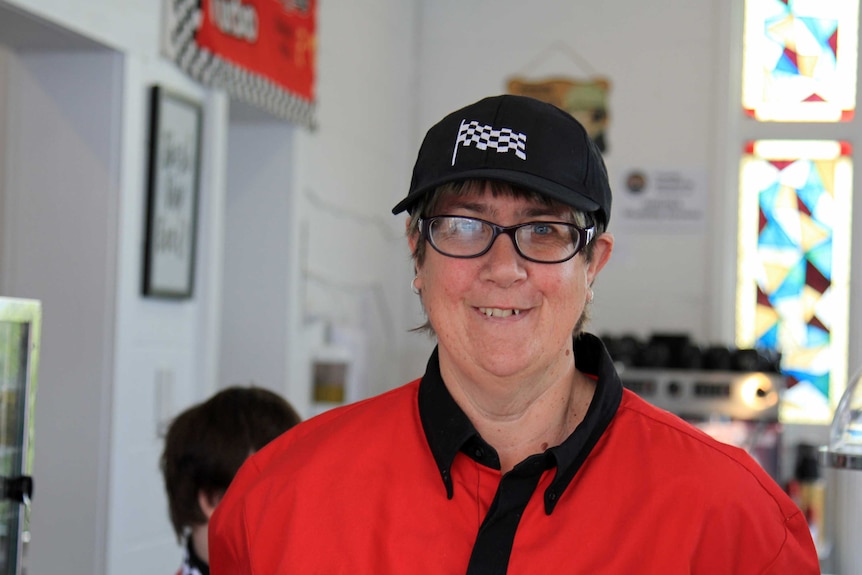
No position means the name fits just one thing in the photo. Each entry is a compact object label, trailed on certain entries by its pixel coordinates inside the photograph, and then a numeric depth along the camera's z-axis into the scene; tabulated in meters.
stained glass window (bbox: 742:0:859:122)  5.79
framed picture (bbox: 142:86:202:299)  3.33
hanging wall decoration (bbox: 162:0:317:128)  3.54
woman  1.32
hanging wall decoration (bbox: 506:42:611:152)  5.87
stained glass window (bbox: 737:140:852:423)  5.74
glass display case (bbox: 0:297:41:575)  1.93
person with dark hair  2.19
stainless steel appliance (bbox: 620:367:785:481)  4.89
